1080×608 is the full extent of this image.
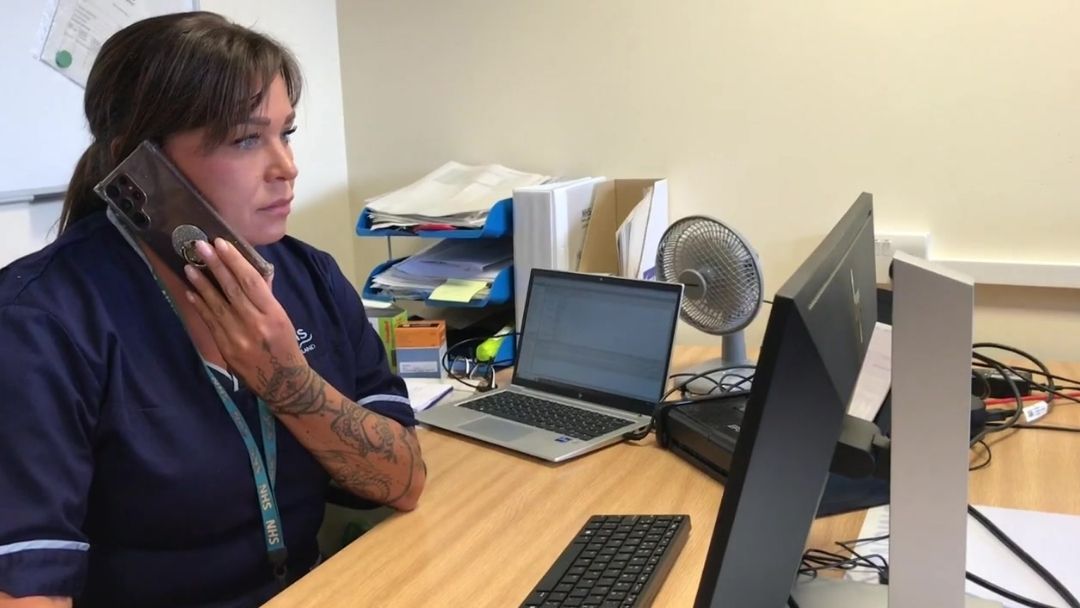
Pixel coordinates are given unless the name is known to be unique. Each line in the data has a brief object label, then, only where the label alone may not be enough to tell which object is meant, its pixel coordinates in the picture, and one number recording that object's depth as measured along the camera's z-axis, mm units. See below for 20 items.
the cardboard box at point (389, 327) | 1821
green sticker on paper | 1566
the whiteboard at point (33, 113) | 1481
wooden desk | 999
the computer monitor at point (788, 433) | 520
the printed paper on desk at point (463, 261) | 1854
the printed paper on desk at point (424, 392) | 1603
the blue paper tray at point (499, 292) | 1801
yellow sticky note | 1796
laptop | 1446
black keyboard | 943
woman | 1014
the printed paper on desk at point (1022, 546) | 941
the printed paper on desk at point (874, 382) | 1287
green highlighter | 1782
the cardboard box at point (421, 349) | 1751
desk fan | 1535
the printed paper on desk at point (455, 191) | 1884
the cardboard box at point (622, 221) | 1846
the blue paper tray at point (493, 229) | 1798
